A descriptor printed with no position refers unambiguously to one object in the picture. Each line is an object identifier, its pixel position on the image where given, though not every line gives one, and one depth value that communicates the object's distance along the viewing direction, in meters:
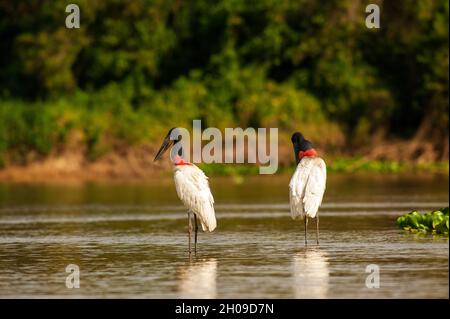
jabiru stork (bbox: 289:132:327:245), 16.36
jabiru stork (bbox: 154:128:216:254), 16.06
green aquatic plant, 17.18
